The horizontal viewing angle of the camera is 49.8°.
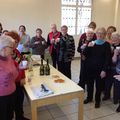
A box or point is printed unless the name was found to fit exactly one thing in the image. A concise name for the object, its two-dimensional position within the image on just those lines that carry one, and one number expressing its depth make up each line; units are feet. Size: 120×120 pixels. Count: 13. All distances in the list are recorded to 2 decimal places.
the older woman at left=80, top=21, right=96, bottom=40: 8.83
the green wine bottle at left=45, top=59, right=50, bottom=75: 6.56
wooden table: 4.89
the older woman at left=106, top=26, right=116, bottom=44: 8.23
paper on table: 4.93
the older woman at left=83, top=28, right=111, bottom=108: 6.69
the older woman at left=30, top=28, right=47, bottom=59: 10.06
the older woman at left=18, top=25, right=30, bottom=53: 8.34
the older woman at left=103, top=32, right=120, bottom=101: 7.15
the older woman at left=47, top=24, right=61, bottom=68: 9.57
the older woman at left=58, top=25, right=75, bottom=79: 8.99
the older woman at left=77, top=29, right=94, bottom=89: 7.38
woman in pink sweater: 4.26
